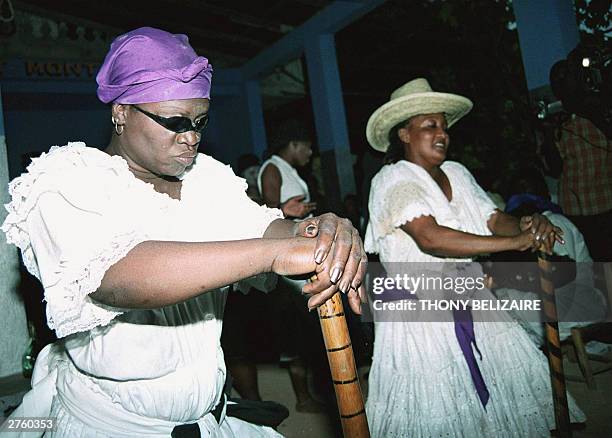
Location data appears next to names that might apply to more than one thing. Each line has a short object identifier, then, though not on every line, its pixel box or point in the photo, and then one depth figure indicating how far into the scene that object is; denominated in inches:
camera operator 228.2
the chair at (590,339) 177.8
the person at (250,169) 310.3
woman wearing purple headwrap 47.6
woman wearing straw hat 118.6
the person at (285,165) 223.8
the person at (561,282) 187.2
